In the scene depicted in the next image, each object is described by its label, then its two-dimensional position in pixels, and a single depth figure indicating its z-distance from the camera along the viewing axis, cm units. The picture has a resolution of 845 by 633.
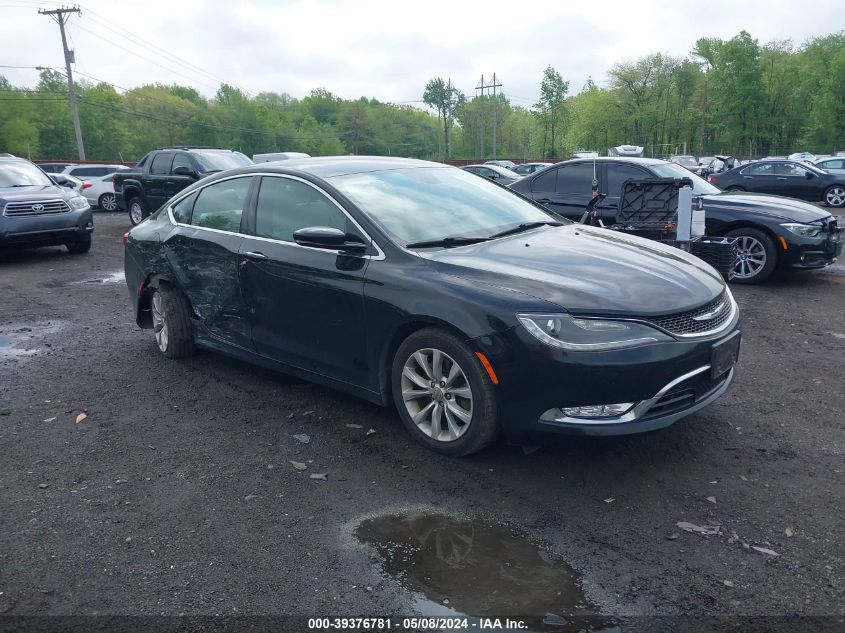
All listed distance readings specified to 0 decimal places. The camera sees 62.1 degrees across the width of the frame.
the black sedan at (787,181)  1980
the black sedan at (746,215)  888
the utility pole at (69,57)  4697
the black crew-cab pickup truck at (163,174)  1540
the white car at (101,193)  2359
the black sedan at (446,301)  356
